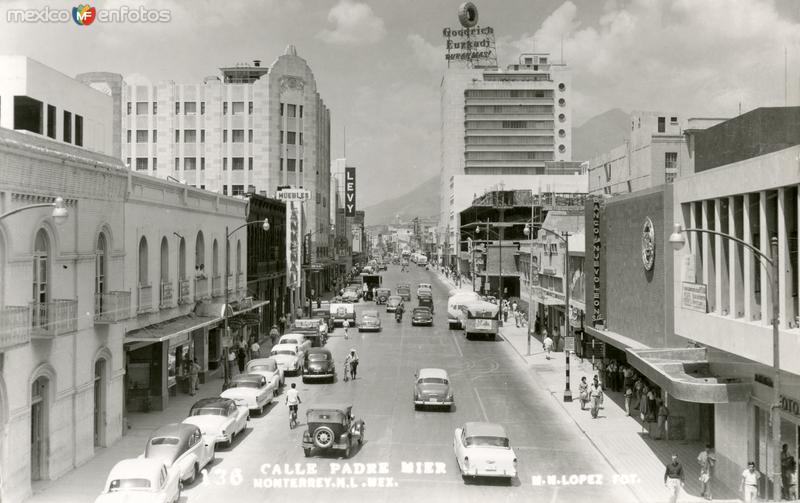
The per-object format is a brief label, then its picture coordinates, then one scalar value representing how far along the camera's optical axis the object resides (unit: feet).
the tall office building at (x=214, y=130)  321.93
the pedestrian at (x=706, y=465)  72.64
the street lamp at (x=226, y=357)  120.84
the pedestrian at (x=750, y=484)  66.95
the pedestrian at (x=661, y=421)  96.07
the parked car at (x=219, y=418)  86.84
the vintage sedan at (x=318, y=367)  133.90
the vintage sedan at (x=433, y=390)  109.40
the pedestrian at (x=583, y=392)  112.27
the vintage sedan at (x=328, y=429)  82.89
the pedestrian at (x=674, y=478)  70.33
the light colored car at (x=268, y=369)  122.31
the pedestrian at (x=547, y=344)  170.40
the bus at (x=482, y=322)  199.31
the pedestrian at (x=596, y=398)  107.45
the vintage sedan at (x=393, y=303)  267.59
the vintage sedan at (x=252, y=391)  105.40
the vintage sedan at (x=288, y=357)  142.26
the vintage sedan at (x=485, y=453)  75.00
